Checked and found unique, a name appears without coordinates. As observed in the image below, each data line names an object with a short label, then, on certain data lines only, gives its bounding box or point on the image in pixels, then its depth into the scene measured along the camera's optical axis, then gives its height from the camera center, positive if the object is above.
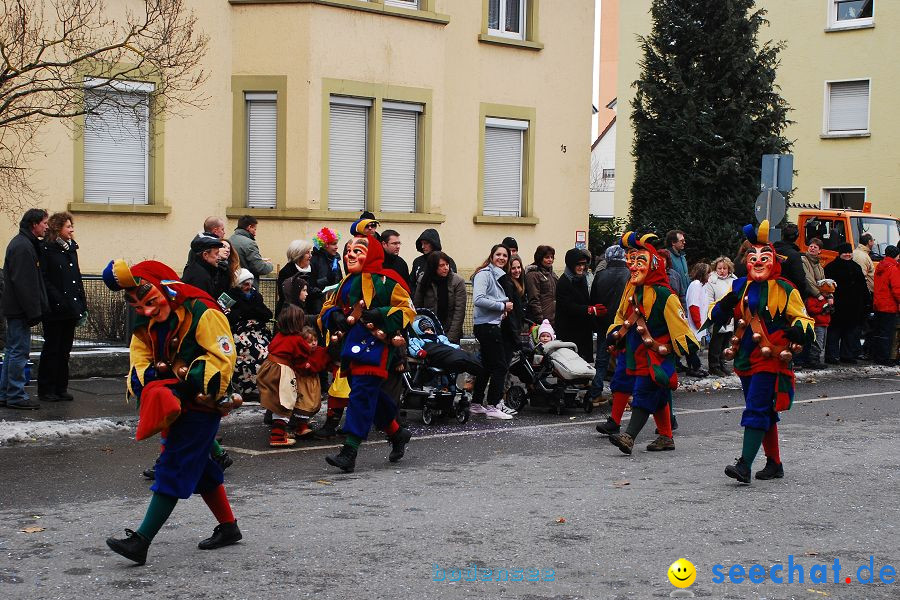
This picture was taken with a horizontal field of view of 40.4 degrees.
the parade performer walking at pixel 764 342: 9.04 -0.85
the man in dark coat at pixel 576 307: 13.57 -0.93
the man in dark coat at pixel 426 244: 13.05 -0.26
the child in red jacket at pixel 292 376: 10.69 -1.40
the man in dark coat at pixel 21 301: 11.76 -0.85
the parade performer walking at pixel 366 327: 9.40 -0.83
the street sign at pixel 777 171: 18.95 +0.88
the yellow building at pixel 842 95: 32.22 +3.62
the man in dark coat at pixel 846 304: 18.77 -1.14
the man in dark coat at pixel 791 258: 15.02 -0.37
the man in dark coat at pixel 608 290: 13.62 -0.73
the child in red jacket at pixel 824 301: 10.10 -0.60
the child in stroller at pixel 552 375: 12.85 -1.60
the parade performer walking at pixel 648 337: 10.32 -0.95
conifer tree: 24.45 +2.27
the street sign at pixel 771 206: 18.56 +0.33
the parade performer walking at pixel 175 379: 6.52 -0.90
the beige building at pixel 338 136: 17.52 +1.27
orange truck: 23.39 +0.05
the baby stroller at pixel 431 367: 11.70 -1.40
